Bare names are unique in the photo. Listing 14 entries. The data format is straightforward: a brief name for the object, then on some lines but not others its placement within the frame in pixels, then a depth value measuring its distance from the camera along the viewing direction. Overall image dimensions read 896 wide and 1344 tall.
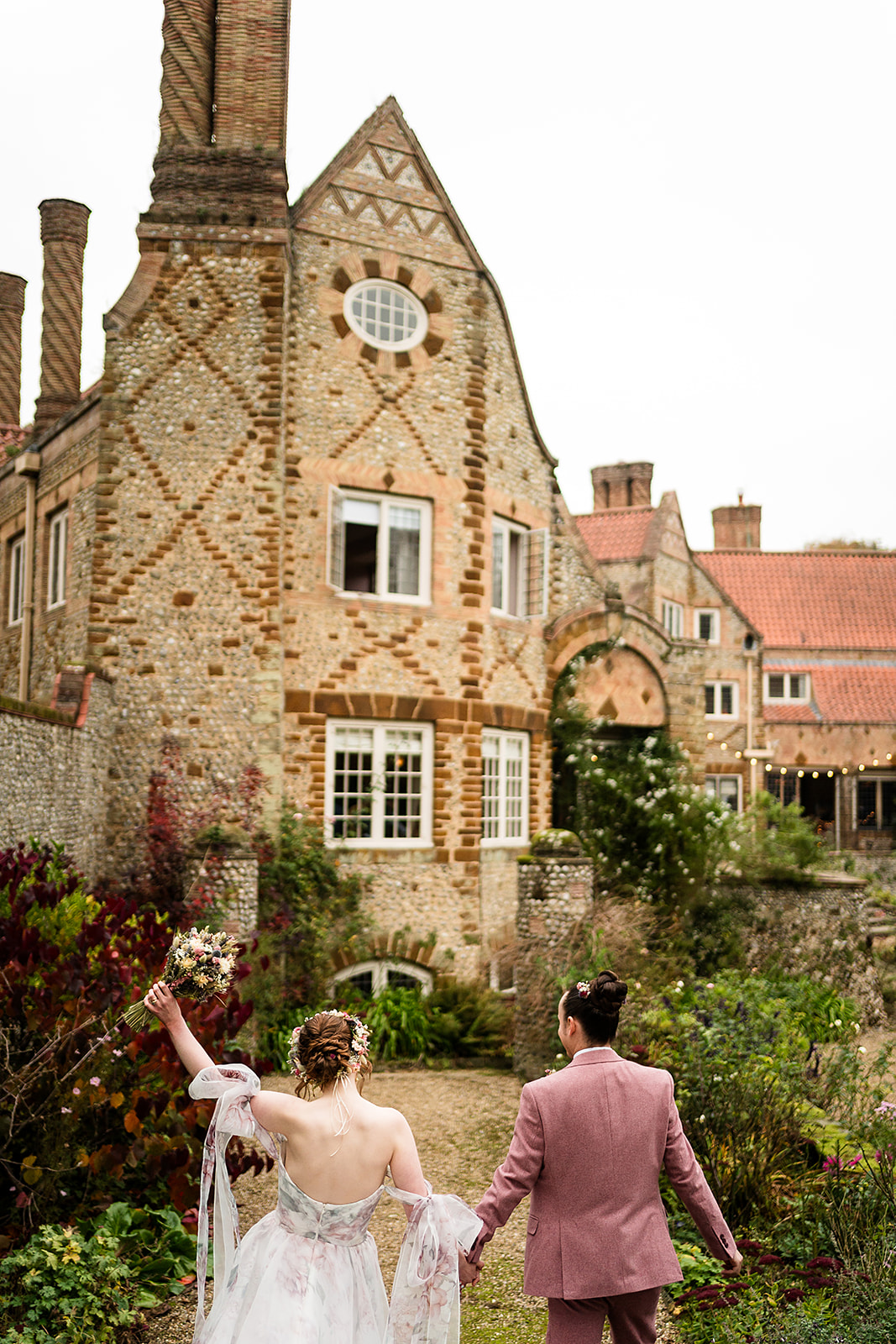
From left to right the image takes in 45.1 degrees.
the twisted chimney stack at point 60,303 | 17.58
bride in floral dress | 3.62
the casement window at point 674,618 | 28.66
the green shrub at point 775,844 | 15.41
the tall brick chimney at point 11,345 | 20.94
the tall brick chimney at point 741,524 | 36.97
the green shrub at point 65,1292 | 4.96
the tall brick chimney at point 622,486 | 30.66
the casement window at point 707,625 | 30.12
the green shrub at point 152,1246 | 5.78
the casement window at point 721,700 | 30.00
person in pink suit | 3.72
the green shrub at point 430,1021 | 12.45
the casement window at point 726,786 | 29.64
